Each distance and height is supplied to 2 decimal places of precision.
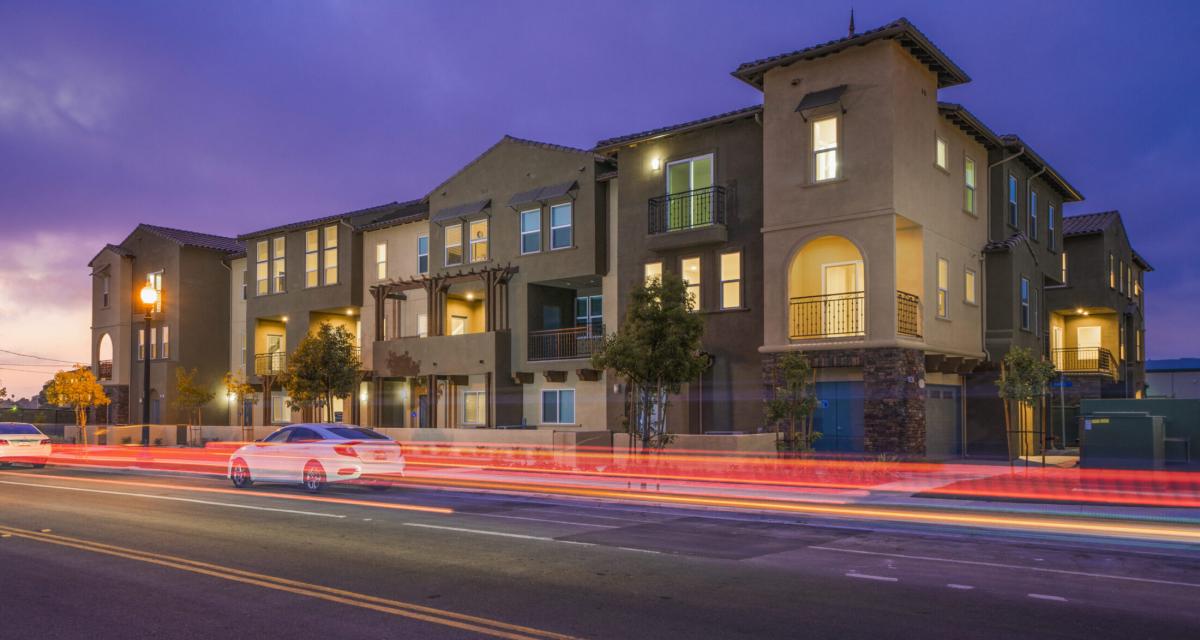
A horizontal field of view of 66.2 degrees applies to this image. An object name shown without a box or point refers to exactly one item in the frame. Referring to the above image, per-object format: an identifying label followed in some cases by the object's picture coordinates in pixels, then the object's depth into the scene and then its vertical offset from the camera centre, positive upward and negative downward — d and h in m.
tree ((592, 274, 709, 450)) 22.14 +0.59
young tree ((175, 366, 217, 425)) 41.34 -1.00
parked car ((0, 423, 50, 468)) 28.48 -2.31
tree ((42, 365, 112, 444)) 42.53 -0.89
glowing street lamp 28.80 +0.67
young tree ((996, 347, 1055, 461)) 22.44 -0.28
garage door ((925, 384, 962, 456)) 25.39 -1.50
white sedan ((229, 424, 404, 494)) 20.47 -1.99
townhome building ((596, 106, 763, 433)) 26.41 +3.86
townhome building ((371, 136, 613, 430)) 30.75 +2.75
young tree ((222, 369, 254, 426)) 40.84 -0.77
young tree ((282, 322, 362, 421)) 32.78 +0.05
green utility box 20.14 -1.64
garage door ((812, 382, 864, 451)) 24.72 -1.29
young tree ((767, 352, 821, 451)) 22.19 -0.80
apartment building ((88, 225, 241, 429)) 44.91 +2.80
